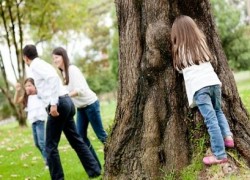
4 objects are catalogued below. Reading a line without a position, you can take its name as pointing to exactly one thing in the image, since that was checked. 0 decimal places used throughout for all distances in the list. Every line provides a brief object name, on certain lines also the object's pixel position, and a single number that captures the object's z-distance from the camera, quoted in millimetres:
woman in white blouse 6664
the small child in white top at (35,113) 8078
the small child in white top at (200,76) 4723
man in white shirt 6141
